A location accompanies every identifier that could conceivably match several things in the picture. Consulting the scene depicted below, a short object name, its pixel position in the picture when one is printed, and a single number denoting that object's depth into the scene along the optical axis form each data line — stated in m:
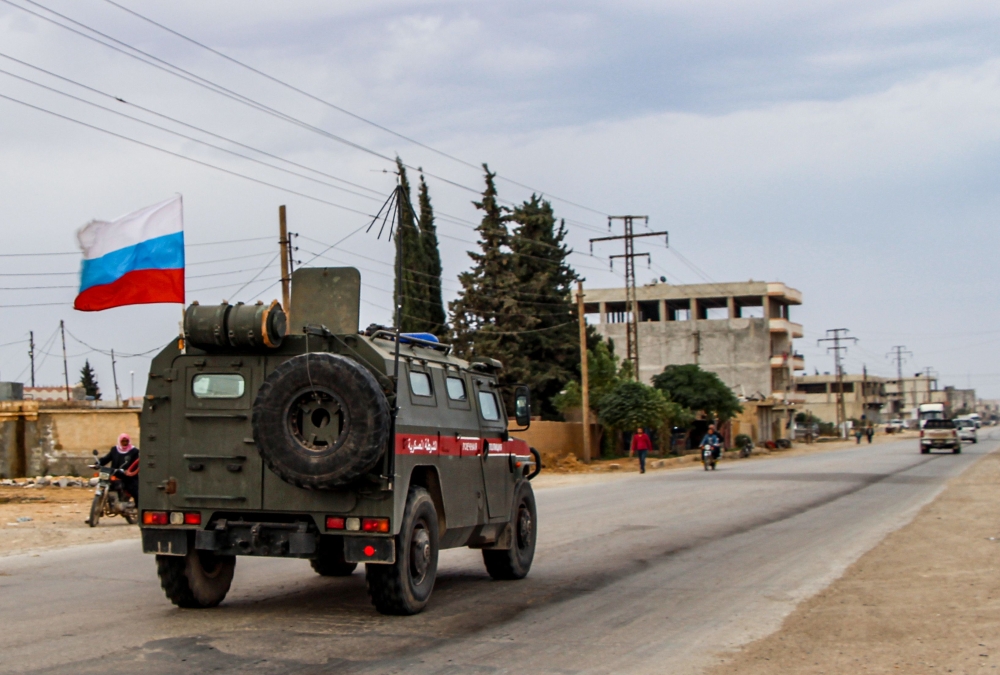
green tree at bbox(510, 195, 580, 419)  58.72
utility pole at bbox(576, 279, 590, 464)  46.47
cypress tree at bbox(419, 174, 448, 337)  58.41
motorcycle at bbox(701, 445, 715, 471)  44.00
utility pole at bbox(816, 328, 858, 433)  120.28
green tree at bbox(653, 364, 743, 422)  59.31
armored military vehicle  8.98
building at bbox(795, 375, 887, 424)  143.62
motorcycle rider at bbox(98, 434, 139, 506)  18.97
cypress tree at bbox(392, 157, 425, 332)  56.38
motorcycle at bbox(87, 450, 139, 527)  19.14
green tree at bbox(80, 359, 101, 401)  98.94
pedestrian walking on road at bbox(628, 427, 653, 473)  42.09
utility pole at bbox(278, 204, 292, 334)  29.80
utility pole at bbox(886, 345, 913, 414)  174.60
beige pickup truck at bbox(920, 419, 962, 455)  60.19
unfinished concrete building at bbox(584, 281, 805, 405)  95.12
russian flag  11.79
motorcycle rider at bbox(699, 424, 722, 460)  43.97
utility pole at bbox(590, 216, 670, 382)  54.63
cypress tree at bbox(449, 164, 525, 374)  57.81
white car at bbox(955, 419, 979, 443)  87.38
